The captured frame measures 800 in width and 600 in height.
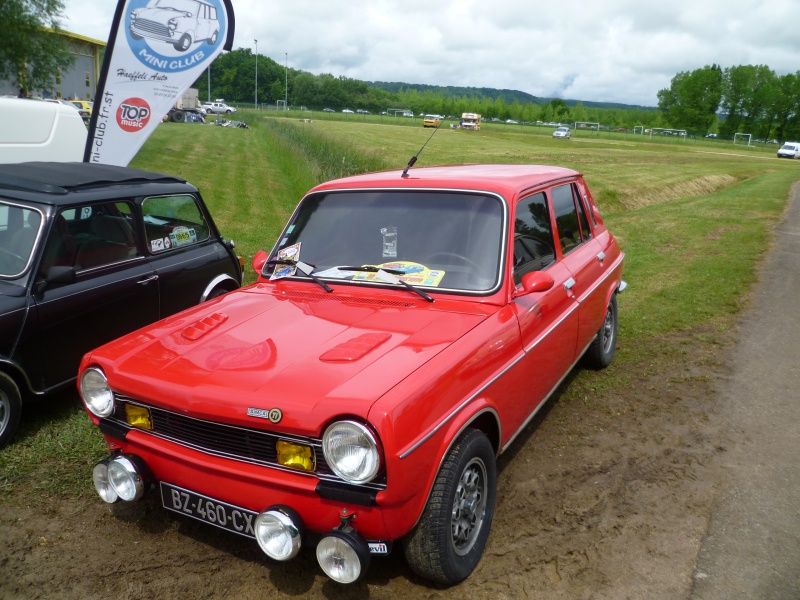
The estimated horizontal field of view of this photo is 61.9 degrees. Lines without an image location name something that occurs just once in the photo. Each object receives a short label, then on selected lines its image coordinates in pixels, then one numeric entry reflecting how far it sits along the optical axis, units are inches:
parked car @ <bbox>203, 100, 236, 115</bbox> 3230.8
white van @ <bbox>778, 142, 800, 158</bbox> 2327.8
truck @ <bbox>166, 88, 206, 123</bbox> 2611.7
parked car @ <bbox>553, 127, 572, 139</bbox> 2824.8
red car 106.2
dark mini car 179.0
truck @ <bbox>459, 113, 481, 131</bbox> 2627.5
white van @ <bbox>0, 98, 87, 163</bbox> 413.1
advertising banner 324.5
